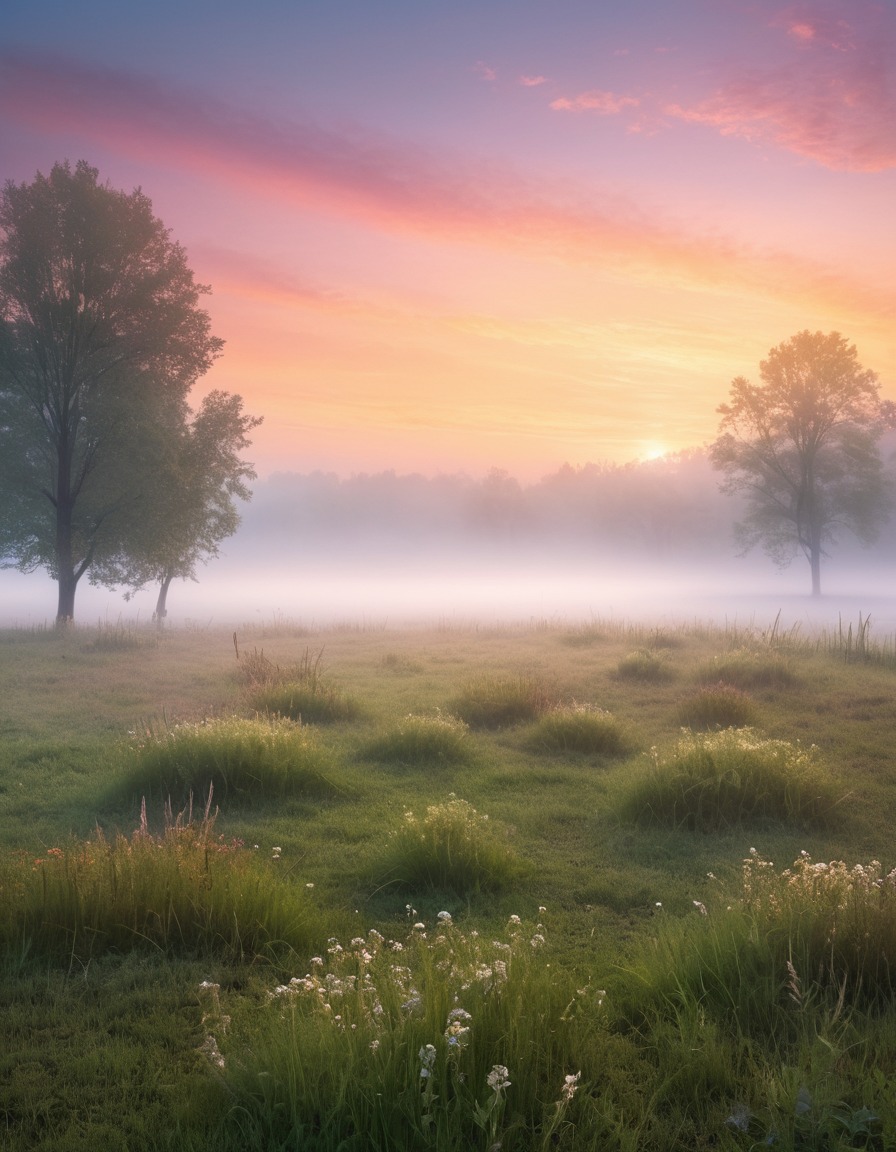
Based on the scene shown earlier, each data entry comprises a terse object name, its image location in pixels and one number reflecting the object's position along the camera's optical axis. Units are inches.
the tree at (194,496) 1102.4
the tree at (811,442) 1813.5
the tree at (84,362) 1035.3
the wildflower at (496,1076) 111.7
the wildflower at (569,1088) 120.6
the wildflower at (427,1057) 118.6
